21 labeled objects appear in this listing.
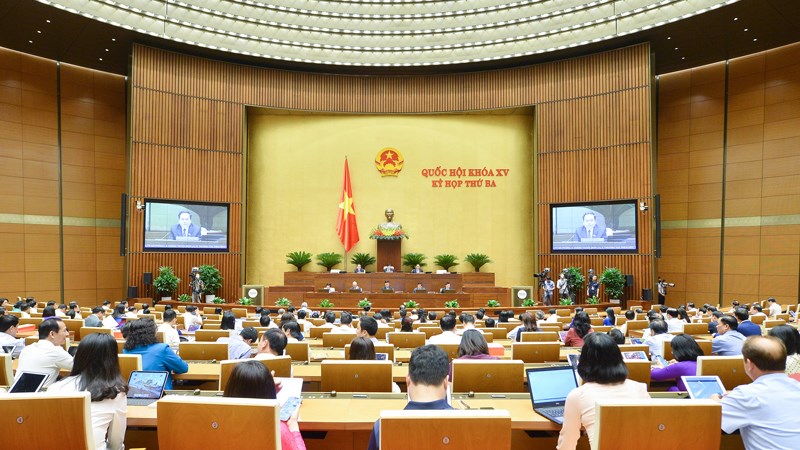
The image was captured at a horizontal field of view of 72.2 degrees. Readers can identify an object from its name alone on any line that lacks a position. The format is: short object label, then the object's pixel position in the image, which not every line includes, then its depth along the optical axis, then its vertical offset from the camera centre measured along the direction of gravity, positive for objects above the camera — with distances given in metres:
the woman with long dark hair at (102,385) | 2.54 -0.73
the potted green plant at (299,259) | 17.53 -0.86
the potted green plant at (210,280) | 15.83 -1.38
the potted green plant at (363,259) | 17.25 -0.84
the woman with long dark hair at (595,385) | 2.40 -0.70
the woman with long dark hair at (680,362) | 3.95 -0.95
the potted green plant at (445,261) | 17.58 -0.92
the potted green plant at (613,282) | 15.23 -1.39
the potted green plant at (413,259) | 17.47 -0.85
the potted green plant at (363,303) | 13.62 -1.77
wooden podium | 17.59 -0.67
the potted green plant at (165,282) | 15.26 -1.40
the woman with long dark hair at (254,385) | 2.25 -0.63
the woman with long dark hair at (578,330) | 5.62 -1.02
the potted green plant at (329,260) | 17.41 -0.88
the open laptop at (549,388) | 2.87 -0.83
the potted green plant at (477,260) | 17.62 -0.89
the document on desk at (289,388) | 2.76 -0.81
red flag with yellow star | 17.83 +0.37
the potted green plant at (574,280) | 15.84 -1.37
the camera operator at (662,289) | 16.08 -1.66
